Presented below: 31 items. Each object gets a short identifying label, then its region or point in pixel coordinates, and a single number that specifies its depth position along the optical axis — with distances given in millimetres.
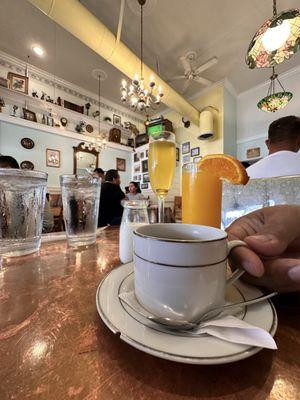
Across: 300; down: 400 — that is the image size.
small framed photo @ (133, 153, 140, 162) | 5005
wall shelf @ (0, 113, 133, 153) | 3291
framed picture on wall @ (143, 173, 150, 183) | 4898
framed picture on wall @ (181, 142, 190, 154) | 4375
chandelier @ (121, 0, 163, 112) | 2321
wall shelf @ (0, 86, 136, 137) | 3362
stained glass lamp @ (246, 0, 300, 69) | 1182
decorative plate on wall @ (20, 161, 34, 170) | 3496
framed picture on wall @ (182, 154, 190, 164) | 4370
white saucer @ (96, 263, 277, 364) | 165
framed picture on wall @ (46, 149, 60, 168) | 3760
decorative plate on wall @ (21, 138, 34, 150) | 3480
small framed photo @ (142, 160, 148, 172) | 4792
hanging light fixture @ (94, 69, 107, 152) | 3509
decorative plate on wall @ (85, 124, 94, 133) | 4262
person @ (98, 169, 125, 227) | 1927
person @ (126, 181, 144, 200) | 3537
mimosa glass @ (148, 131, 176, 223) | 666
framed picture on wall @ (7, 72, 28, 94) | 3291
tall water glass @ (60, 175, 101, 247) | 632
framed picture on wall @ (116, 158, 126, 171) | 4861
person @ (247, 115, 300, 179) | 1217
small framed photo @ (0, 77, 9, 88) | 3229
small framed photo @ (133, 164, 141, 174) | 5041
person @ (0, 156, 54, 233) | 1379
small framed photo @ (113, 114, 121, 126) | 4766
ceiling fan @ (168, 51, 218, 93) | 2859
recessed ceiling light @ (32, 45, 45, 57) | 2969
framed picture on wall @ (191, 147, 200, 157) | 4160
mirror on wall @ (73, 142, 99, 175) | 4094
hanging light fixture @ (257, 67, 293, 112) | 2107
